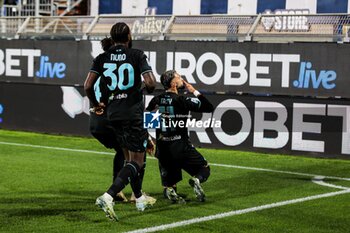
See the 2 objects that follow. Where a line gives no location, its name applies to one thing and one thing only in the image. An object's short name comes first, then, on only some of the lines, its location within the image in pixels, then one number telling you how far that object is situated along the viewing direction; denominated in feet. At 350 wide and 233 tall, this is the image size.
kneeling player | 57.26
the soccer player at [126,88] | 49.54
